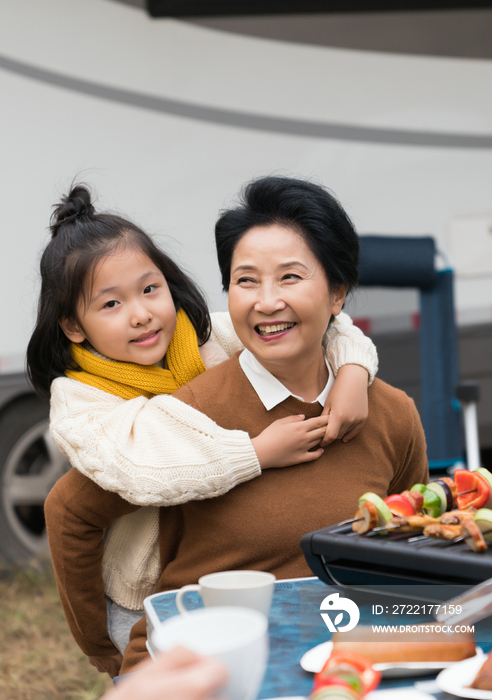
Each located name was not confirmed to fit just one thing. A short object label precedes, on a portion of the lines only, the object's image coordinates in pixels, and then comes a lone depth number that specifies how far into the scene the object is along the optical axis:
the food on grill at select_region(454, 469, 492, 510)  2.12
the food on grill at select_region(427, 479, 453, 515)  2.15
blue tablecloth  1.88
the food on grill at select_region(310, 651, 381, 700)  1.80
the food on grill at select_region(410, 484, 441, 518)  2.14
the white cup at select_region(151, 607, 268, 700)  1.48
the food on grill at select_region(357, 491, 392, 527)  2.03
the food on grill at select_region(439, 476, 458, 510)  2.16
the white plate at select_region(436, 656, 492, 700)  1.84
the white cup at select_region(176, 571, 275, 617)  1.93
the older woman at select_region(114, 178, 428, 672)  2.27
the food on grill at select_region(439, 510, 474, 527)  2.03
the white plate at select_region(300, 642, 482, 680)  1.88
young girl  2.22
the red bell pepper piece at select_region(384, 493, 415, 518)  2.08
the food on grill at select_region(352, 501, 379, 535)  2.02
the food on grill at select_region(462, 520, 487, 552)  1.97
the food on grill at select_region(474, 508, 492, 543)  1.99
